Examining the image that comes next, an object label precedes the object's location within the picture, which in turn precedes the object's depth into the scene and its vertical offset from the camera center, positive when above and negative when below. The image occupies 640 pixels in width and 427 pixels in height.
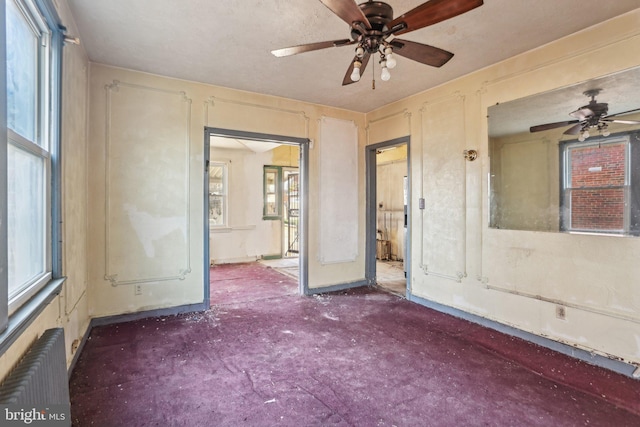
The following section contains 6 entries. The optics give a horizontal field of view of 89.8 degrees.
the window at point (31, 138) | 1.56 +0.42
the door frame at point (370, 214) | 4.86 -0.03
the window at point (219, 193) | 6.72 +0.40
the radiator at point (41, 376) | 1.16 -0.66
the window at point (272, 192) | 7.23 +0.45
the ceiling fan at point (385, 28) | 1.63 +1.04
